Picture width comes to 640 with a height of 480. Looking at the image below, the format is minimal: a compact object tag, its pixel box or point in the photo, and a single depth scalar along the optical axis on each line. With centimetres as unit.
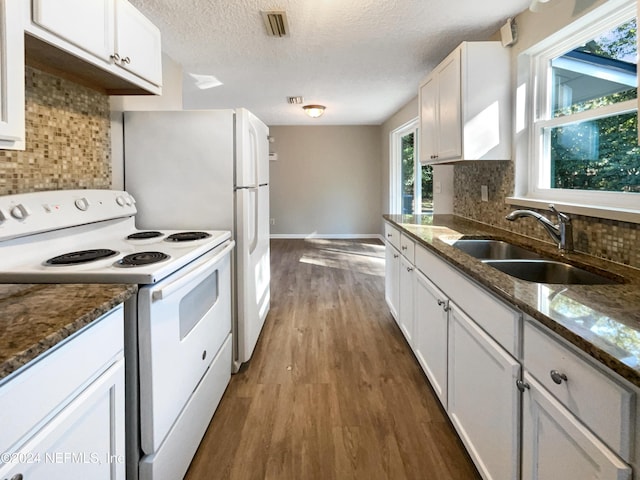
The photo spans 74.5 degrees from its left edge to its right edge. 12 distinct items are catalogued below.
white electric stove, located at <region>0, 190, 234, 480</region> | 134
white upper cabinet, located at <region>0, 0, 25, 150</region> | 111
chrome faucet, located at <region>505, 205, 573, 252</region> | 189
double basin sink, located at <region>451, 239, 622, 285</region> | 165
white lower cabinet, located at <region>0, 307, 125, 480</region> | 76
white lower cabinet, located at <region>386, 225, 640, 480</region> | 84
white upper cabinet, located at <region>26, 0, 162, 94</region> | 139
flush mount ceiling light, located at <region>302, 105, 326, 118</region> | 579
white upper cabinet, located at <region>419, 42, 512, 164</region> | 264
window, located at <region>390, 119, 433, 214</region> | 602
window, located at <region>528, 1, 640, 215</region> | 182
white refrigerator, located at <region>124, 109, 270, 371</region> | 242
